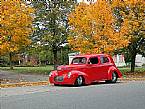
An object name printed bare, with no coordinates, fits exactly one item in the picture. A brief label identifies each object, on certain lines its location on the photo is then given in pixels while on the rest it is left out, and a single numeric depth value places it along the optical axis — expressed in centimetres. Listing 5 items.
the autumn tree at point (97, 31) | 2958
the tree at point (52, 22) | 3550
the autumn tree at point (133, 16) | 3067
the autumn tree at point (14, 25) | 2353
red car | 1930
